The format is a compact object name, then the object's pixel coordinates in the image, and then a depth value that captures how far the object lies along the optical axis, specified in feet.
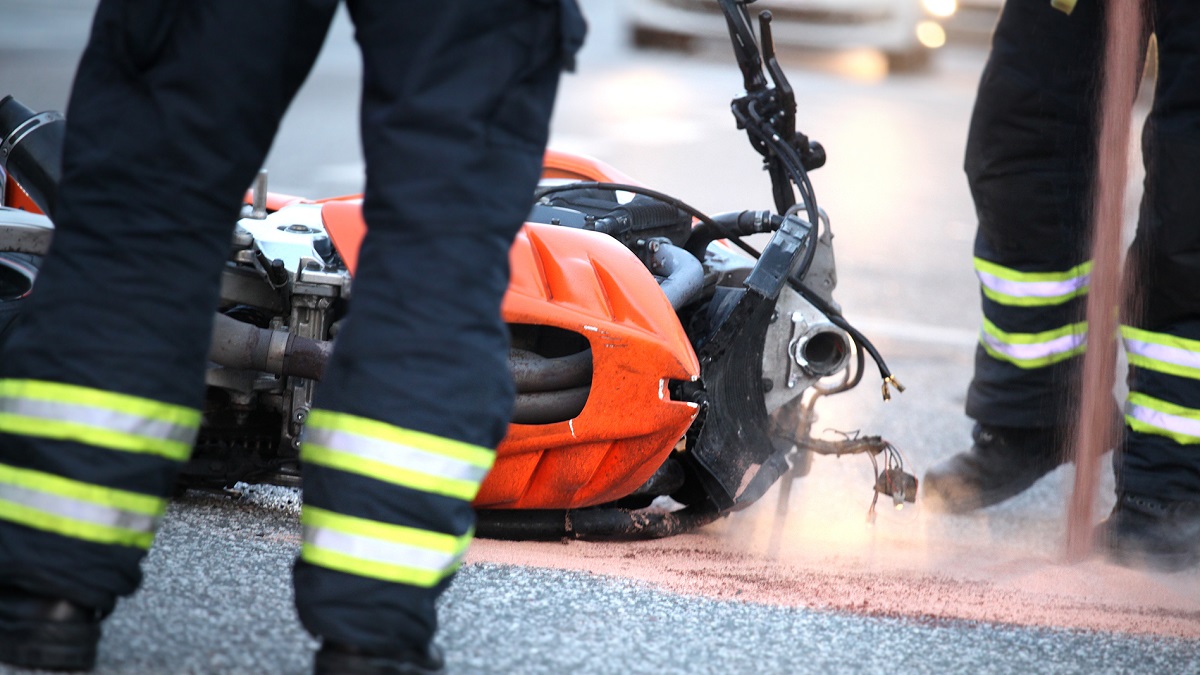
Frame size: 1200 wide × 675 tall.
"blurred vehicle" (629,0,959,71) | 88.94
